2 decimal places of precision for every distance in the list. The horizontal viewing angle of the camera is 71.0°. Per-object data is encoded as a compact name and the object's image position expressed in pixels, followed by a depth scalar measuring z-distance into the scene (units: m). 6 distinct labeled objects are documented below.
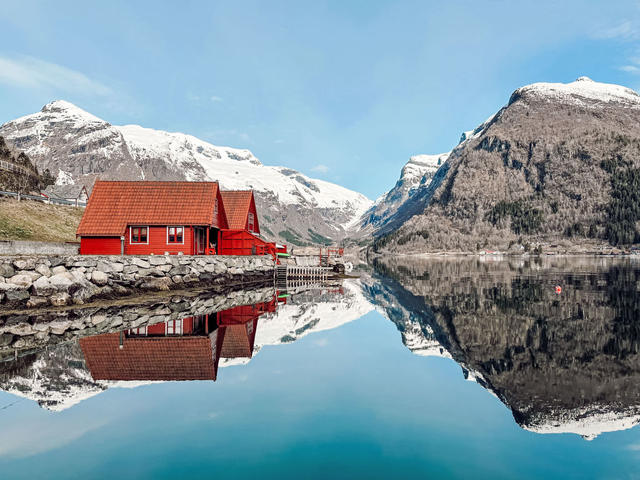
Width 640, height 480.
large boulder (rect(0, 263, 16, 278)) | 27.57
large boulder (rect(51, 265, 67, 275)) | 29.83
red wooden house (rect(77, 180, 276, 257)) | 48.31
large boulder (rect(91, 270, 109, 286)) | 32.09
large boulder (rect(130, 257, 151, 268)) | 36.91
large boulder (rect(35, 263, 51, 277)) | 29.11
